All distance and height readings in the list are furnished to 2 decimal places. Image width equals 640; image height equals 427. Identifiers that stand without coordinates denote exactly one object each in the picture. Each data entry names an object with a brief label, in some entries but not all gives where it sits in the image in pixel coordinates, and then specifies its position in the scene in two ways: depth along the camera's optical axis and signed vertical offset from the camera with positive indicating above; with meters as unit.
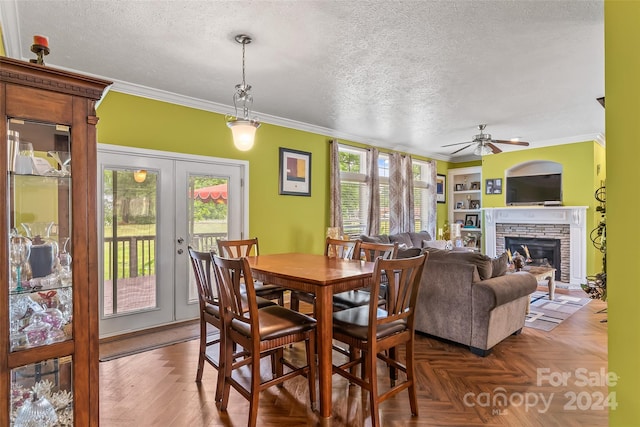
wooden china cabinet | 1.43 -0.17
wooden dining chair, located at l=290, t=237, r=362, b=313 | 3.08 -0.40
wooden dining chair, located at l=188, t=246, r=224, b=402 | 2.33 -0.69
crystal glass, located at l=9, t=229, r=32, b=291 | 1.42 -0.16
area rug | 4.06 -1.31
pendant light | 2.69 +0.67
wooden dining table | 2.06 -0.45
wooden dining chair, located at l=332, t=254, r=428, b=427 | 1.99 -0.72
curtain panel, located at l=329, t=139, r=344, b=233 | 5.67 +0.47
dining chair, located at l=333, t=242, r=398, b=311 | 2.80 -0.72
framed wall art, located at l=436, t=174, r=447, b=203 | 8.11 +0.56
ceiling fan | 5.14 +1.01
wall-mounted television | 6.40 +0.43
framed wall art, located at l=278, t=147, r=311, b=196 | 5.05 +0.60
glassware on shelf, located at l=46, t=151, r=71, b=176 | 1.51 +0.22
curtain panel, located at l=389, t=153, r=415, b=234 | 6.73 +0.36
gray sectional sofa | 3.12 -0.82
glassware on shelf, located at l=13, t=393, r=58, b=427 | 1.47 -0.88
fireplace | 6.06 -0.34
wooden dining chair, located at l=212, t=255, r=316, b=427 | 1.97 -0.72
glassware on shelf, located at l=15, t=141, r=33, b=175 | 1.46 +0.23
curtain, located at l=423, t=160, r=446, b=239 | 7.70 +0.26
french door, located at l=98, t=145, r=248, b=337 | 3.60 -0.17
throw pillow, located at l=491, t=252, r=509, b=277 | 3.30 -0.52
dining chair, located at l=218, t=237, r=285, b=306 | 3.11 -0.40
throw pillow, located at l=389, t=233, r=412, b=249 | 6.09 -0.47
